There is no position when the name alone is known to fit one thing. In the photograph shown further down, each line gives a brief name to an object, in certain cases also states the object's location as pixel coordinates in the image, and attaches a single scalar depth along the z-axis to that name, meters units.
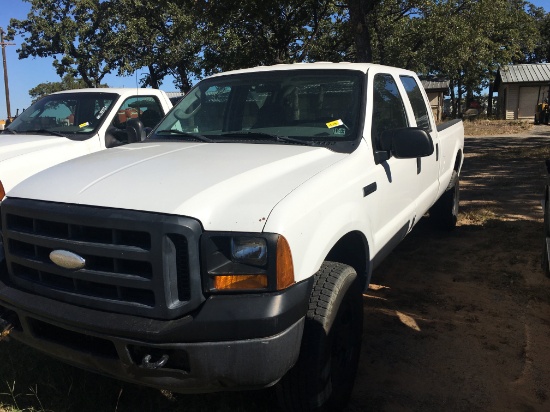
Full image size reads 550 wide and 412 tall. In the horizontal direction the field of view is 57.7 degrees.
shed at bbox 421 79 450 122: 35.87
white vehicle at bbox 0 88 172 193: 5.16
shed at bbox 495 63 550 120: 33.66
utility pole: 34.06
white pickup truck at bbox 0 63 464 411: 2.08
